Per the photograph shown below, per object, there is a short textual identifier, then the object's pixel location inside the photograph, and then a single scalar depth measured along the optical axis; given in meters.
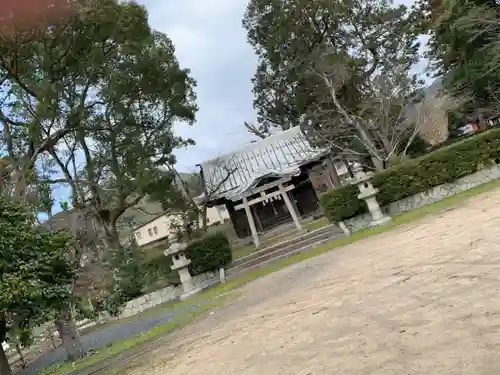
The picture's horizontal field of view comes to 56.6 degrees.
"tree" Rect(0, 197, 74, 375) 7.21
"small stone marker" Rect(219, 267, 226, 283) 16.00
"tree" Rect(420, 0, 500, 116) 18.66
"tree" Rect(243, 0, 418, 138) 26.20
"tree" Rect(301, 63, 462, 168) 19.80
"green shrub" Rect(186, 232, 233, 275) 16.44
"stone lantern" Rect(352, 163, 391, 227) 14.38
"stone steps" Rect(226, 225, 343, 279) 15.66
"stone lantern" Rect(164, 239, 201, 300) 15.90
